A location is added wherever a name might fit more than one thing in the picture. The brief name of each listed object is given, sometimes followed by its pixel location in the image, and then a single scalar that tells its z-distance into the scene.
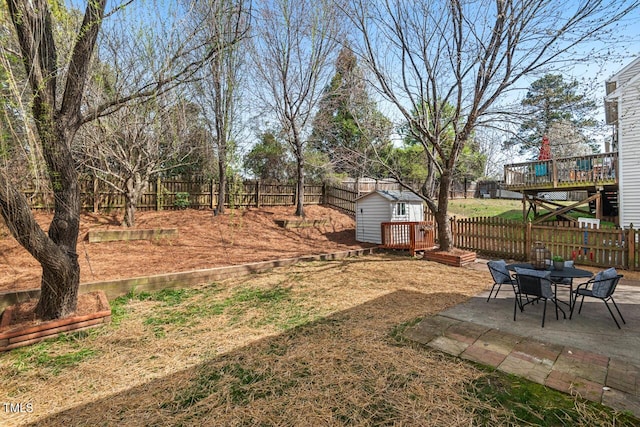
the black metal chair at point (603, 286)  3.50
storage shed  9.97
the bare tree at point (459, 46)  5.74
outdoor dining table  3.70
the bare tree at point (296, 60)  9.91
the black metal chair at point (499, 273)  4.29
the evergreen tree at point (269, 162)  17.33
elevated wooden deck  10.28
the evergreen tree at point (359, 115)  8.20
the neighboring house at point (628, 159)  9.09
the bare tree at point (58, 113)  2.71
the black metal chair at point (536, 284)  3.54
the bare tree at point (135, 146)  7.40
